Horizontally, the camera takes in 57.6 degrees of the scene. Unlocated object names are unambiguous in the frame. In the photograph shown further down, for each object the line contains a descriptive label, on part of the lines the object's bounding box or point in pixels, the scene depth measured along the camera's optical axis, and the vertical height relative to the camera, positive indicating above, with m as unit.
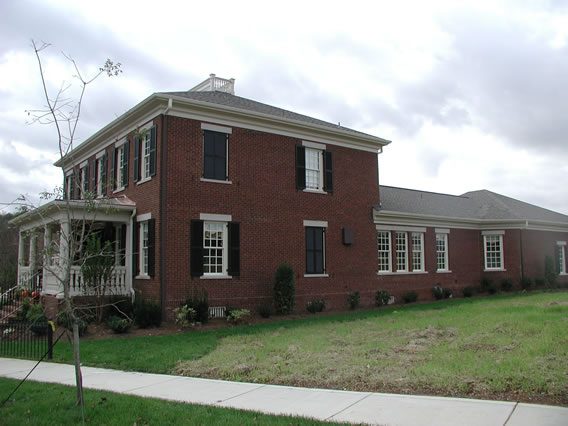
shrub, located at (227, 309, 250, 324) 16.83 -1.87
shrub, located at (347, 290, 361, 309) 21.72 -1.73
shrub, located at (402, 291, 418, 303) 24.05 -1.85
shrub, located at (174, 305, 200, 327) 16.08 -1.79
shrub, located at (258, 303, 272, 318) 18.36 -1.86
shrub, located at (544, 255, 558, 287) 28.97 -0.91
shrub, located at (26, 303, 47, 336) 13.30 -1.65
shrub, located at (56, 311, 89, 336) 14.36 -1.86
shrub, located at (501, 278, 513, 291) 27.88 -1.55
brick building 17.52 +1.88
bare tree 6.82 +0.15
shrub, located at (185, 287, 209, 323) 16.75 -1.54
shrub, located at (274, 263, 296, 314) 18.94 -1.19
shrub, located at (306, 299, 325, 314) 20.09 -1.86
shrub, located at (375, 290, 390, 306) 22.95 -1.80
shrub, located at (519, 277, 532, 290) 28.20 -1.52
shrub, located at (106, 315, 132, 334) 15.23 -1.91
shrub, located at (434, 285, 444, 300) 25.66 -1.79
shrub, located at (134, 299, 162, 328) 16.16 -1.72
